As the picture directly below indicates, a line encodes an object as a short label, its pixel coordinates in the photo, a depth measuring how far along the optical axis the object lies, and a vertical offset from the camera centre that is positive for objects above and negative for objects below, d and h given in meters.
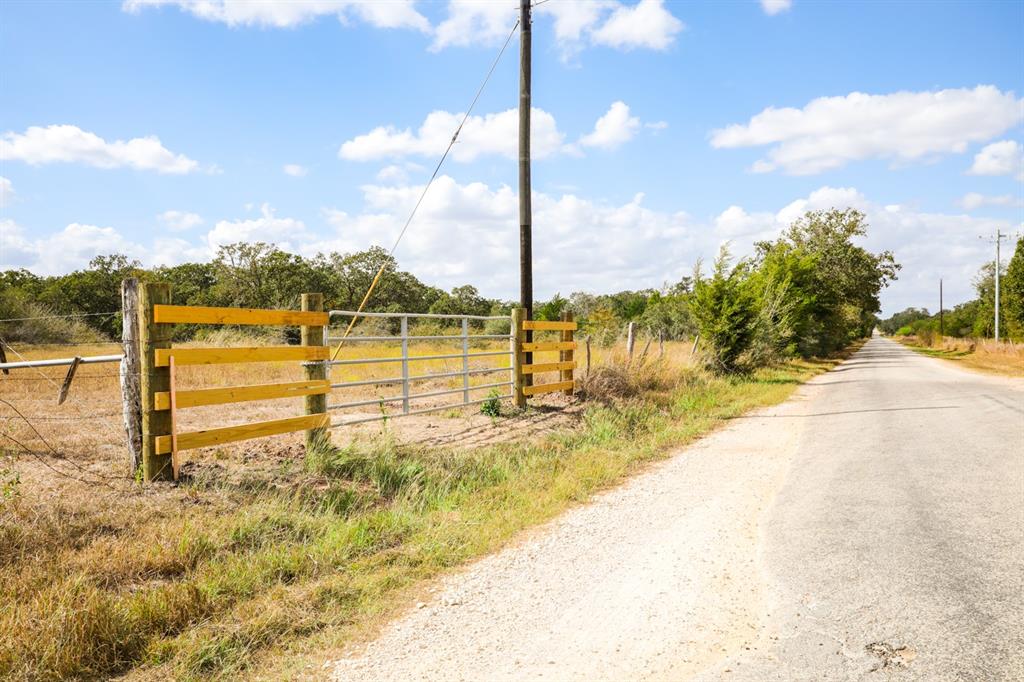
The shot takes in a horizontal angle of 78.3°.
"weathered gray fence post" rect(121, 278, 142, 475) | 5.64 -0.31
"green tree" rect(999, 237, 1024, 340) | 39.81 +1.65
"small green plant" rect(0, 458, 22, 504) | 4.40 -1.17
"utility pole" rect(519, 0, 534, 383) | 12.05 +2.81
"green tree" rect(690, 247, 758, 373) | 18.73 +0.26
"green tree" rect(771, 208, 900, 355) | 43.58 +4.07
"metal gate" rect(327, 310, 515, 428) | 8.05 -0.70
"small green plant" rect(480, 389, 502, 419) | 10.41 -1.34
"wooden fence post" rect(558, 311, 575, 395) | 12.38 -0.66
